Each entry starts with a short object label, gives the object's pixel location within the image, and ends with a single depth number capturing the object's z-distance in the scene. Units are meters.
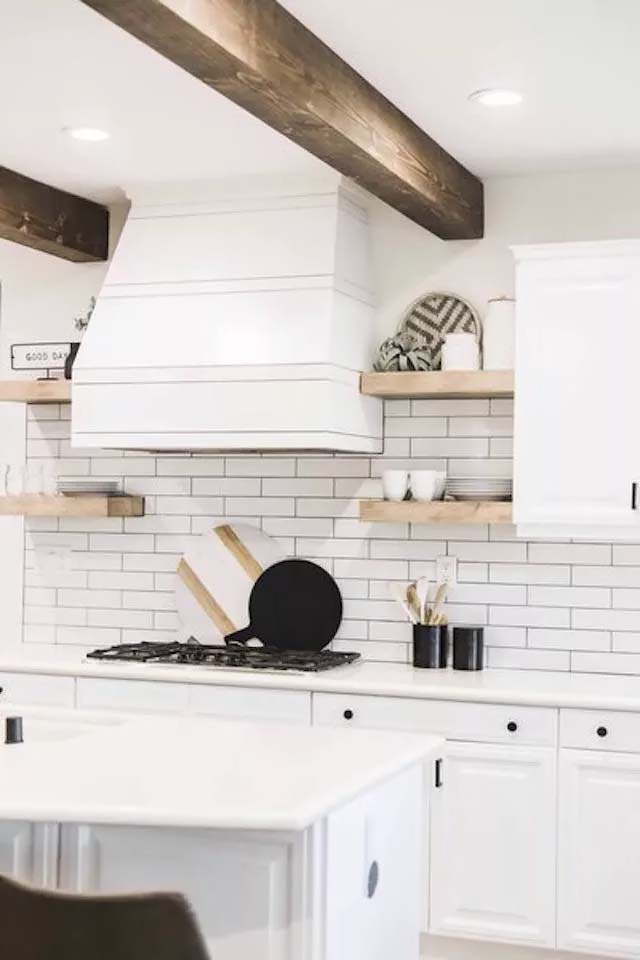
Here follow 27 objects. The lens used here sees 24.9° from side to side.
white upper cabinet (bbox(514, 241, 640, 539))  4.94
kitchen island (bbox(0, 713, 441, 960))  2.79
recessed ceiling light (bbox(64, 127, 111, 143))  4.81
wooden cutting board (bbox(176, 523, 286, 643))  5.82
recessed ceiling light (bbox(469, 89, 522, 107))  4.33
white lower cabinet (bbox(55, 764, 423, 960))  2.86
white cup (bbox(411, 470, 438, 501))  5.37
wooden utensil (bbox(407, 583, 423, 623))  5.41
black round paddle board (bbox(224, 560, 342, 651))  5.70
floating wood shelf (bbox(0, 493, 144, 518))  5.81
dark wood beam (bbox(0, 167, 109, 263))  5.46
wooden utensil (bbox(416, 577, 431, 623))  5.40
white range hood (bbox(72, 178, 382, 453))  5.26
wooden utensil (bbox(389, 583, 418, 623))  5.44
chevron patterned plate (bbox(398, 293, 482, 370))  5.52
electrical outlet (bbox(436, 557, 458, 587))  5.53
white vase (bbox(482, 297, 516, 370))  5.31
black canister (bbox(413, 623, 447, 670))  5.38
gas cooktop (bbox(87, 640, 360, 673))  5.24
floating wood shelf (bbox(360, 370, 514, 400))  5.23
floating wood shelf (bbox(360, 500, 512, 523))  5.20
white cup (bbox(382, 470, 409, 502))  5.41
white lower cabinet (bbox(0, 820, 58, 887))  3.01
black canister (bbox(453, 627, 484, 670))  5.30
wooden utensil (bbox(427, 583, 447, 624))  5.41
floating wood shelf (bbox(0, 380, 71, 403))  5.83
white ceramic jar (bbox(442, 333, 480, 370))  5.37
